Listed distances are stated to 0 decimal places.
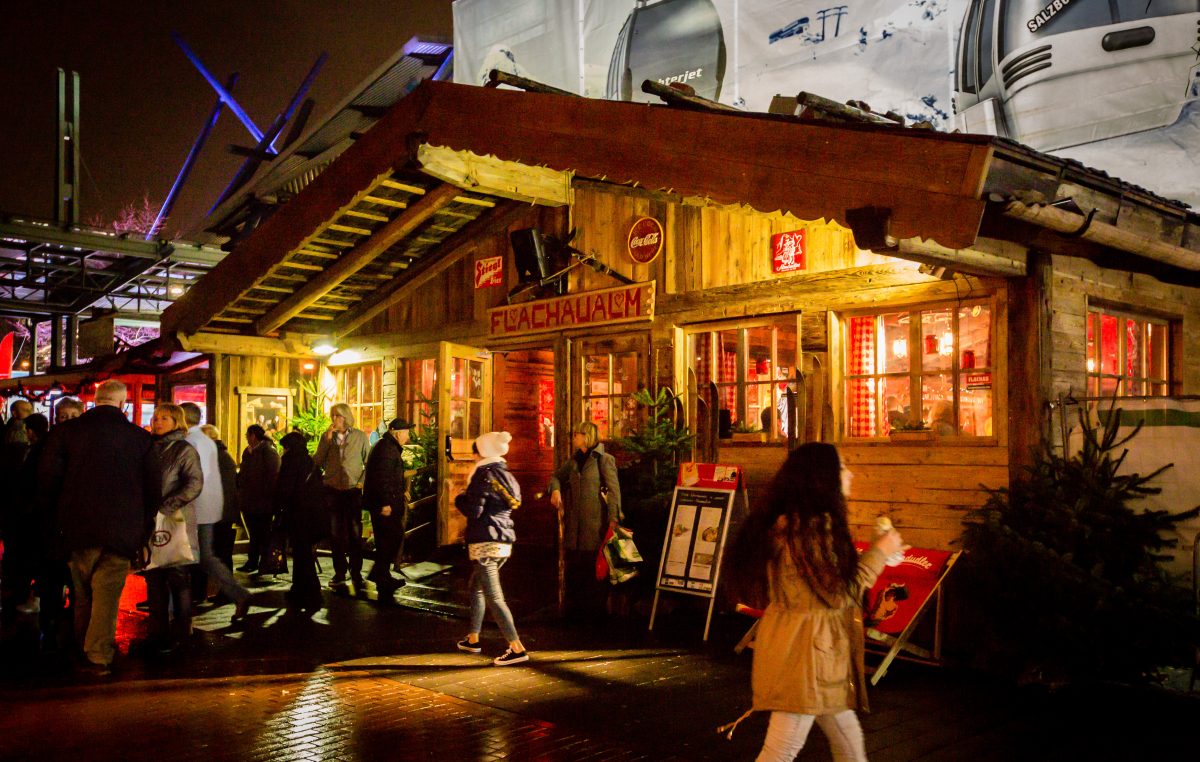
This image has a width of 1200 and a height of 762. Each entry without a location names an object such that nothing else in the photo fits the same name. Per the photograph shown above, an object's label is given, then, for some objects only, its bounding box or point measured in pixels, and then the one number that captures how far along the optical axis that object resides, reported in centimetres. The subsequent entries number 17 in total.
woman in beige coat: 383
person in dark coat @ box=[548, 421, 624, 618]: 898
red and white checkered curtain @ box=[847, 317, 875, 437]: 910
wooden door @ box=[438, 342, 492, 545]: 1207
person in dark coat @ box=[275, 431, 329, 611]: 969
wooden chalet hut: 673
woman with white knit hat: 741
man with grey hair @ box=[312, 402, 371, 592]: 1066
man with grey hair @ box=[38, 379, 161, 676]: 698
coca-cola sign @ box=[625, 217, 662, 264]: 1098
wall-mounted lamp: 1523
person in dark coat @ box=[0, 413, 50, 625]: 837
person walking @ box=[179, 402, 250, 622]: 846
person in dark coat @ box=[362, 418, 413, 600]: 1013
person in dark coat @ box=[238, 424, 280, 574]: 1109
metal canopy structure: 2174
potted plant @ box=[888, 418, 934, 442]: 823
